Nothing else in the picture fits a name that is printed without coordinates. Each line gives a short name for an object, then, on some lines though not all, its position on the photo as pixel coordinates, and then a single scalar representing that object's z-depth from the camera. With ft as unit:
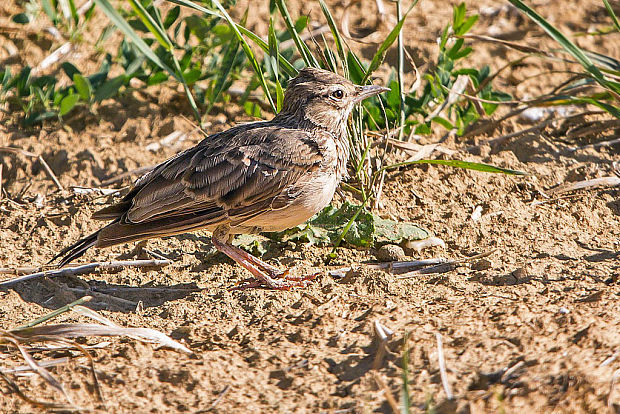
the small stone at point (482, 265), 31.35
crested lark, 31.40
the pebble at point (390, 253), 33.09
